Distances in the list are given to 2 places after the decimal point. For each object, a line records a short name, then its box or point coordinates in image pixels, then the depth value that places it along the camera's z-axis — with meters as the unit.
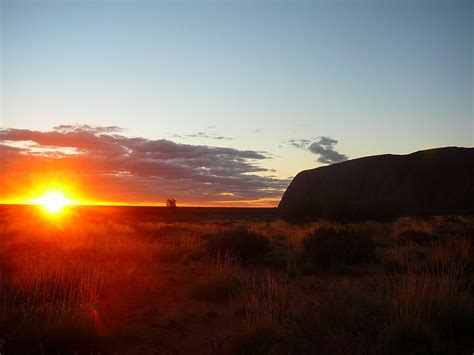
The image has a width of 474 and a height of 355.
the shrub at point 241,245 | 13.31
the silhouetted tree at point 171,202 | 84.19
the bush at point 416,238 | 16.53
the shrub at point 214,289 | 8.07
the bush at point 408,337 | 4.57
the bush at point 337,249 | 12.23
